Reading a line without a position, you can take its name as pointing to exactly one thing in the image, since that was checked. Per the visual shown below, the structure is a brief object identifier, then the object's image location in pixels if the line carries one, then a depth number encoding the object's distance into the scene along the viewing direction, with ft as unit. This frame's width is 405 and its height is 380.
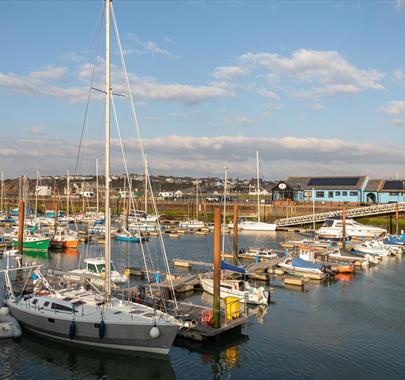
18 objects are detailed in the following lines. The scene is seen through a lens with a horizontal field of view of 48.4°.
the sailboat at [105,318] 72.84
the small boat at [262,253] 169.07
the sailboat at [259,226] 286.05
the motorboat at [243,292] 105.81
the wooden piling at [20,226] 138.51
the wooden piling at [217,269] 82.69
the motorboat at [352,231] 242.78
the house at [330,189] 340.39
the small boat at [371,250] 182.62
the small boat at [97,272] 109.09
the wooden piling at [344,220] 193.06
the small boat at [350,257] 164.84
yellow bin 85.71
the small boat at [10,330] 83.82
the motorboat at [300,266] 140.45
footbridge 273.13
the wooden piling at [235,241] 146.00
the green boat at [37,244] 184.65
